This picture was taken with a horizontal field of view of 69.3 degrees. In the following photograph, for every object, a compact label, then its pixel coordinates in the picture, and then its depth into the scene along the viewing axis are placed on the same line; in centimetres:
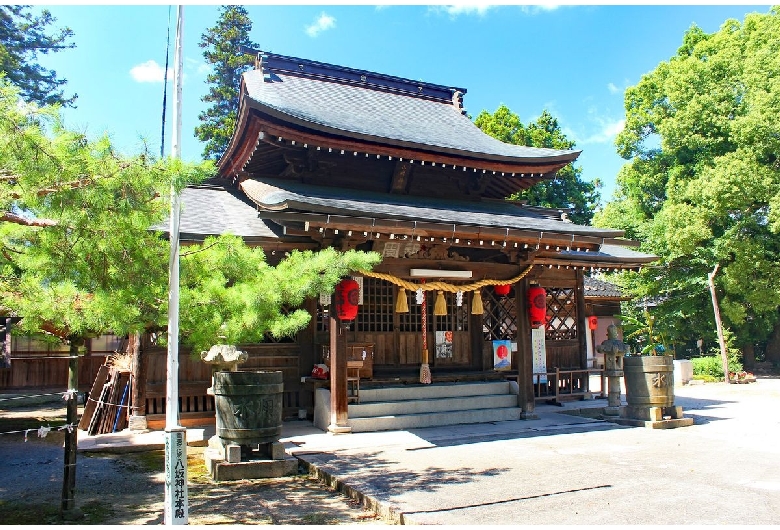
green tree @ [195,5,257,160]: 3472
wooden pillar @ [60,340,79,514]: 532
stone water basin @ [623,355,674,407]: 1070
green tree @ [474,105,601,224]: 2887
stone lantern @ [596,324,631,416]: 1167
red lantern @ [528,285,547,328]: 1227
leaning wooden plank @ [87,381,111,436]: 987
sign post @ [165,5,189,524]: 464
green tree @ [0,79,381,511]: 414
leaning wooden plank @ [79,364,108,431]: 1012
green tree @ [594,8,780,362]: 2155
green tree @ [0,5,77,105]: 2856
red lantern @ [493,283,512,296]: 1298
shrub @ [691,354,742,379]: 2183
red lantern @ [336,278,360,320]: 978
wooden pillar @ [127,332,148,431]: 988
